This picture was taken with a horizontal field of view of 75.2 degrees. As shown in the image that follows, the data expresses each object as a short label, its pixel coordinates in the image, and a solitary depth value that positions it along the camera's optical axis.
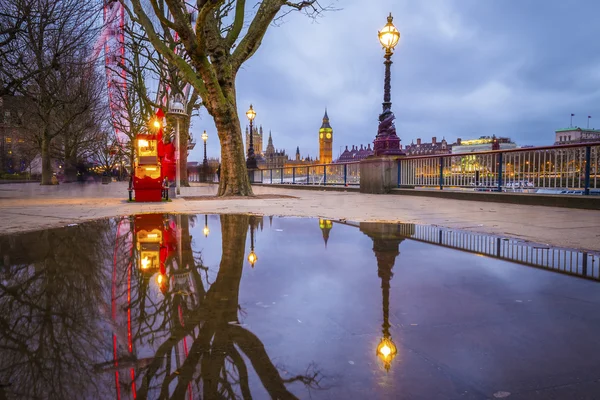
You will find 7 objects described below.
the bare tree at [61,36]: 13.28
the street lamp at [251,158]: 32.15
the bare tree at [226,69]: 12.81
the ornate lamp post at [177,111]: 14.38
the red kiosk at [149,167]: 12.03
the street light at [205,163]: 45.09
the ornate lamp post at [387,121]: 15.58
